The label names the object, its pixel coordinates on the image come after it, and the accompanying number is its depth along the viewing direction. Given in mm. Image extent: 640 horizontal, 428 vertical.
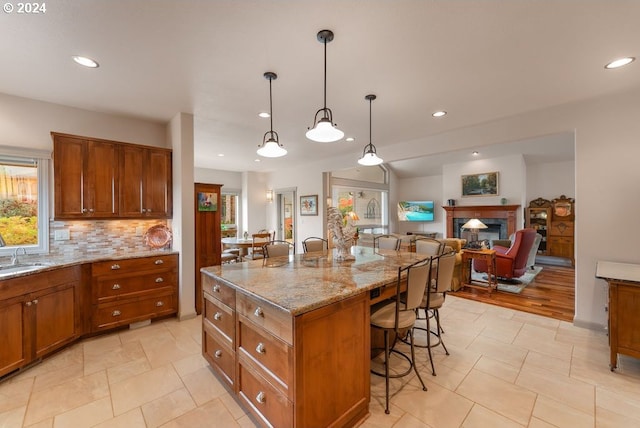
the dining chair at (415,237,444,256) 3179
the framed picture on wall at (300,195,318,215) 6855
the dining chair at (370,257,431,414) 1871
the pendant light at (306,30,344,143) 1985
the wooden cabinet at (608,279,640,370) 2182
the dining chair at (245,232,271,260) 5375
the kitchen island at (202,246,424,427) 1412
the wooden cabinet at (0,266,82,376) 2178
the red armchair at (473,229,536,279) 4777
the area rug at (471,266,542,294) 4730
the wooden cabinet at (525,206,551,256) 7105
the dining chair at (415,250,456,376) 2271
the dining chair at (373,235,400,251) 3705
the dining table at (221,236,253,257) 5445
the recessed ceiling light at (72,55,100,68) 2167
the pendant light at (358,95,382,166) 3091
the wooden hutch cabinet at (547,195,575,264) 6797
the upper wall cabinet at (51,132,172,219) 2910
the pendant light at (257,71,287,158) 2471
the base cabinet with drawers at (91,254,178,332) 2943
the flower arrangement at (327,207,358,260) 2660
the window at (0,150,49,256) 2809
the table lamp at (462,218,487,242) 5492
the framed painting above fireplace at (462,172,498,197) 7094
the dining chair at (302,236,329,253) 3573
